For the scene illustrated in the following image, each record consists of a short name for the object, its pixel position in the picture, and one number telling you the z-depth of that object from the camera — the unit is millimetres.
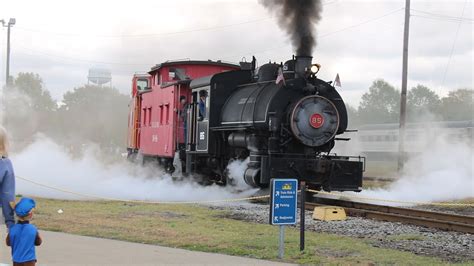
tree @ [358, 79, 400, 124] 93938
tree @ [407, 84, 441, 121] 93394
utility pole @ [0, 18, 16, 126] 43775
